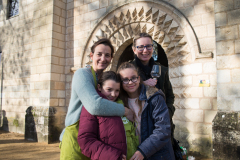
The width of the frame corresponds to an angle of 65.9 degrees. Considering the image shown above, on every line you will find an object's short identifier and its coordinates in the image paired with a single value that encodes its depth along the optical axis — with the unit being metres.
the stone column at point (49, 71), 5.72
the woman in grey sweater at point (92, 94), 1.38
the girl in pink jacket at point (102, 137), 1.30
